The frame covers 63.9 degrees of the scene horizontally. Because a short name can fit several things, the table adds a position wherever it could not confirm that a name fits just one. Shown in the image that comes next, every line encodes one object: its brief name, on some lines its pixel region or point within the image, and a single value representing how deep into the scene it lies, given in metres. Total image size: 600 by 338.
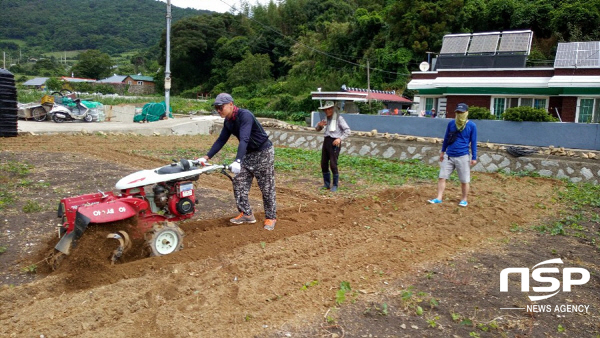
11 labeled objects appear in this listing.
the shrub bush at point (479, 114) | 17.58
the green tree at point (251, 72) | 54.69
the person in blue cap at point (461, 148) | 8.28
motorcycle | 23.28
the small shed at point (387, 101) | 29.64
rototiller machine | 4.85
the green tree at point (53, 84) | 53.25
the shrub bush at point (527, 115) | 14.39
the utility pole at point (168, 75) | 26.66
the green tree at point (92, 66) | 85.06
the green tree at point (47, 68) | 83.75
